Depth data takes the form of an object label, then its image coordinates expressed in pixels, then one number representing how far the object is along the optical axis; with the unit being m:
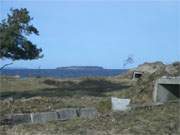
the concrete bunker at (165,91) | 15.42
